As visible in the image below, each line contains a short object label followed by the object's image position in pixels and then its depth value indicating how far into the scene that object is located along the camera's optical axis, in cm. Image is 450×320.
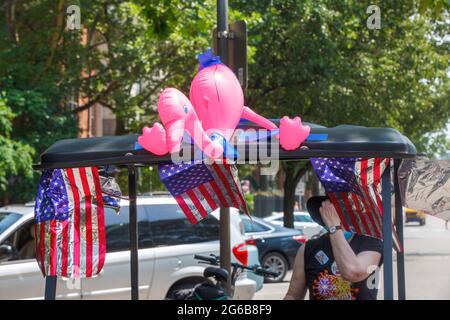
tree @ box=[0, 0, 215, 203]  1525
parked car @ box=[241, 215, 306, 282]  1778
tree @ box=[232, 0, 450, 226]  1969
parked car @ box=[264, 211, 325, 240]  2775
